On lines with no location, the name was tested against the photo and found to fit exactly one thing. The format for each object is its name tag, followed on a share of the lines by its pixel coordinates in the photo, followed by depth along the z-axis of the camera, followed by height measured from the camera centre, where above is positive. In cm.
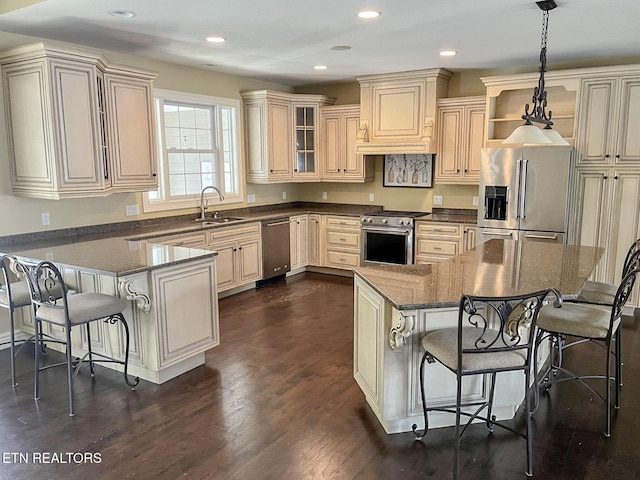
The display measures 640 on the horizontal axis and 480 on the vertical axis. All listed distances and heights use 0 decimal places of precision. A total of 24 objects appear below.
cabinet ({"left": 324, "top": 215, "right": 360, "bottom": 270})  620 -91
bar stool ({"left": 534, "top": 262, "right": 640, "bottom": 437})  256 -83
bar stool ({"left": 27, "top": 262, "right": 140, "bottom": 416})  291 -84
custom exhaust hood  561 +69
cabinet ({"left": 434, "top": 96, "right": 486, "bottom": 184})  550 +34
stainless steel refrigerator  463 -23
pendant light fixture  298 +27
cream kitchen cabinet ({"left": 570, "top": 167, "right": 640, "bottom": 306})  457 -42
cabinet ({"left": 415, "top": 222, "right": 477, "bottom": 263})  541 -79
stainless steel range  575 -80
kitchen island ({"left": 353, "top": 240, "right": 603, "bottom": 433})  245 -79
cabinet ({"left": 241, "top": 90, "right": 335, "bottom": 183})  604 +43
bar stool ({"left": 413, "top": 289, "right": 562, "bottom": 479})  221 -84
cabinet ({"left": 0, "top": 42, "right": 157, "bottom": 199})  370 +41
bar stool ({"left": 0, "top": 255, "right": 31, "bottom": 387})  317 -82
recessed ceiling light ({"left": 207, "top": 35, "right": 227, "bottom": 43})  400 +108
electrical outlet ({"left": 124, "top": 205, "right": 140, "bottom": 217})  486 -39
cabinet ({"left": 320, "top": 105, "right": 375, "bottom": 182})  632 +28
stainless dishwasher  588 -96
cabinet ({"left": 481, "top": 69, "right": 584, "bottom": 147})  471 +72
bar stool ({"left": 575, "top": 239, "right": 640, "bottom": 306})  310 -80
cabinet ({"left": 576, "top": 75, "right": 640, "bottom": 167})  445 +42
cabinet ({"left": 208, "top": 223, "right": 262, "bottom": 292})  524 -92
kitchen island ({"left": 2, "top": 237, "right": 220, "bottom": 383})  314 -84
